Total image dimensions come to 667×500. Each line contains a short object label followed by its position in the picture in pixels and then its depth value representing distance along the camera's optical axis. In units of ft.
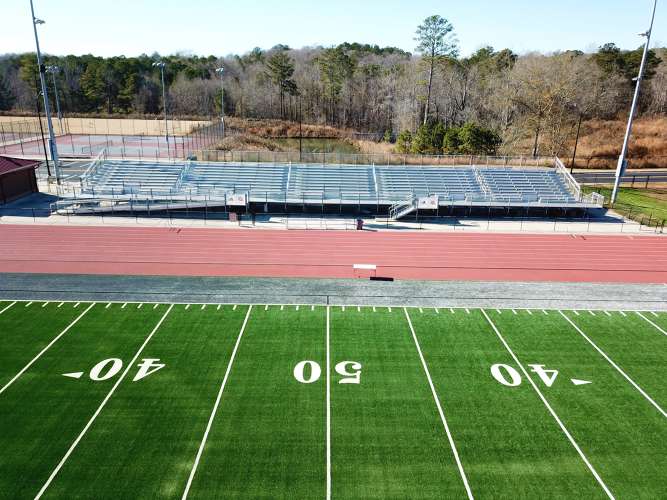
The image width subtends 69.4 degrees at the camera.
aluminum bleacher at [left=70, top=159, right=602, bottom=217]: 117.80
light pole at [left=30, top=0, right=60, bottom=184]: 119.65
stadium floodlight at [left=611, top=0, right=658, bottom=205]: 111.14
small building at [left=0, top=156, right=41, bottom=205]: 117.29
